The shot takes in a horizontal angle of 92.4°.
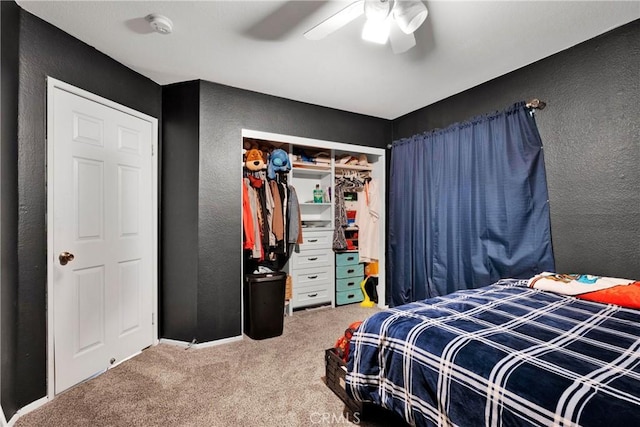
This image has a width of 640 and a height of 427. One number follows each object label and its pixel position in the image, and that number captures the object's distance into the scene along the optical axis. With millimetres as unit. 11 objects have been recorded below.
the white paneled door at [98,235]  2029
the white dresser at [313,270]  3617
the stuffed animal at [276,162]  3297
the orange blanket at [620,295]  1685
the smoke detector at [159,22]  1867
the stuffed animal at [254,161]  3164
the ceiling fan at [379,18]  1499
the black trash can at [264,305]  2867
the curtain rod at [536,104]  2412
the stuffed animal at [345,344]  1892
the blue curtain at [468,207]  2455
